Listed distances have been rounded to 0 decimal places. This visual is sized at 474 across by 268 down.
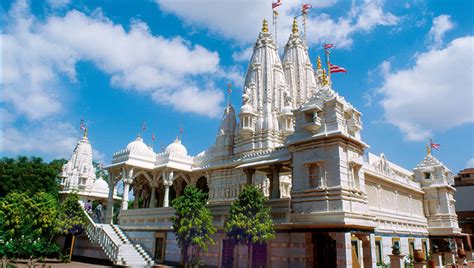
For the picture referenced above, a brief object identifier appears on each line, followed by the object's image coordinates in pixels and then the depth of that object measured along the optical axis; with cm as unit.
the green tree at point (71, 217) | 3083
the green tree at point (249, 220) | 1942
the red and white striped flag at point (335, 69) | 2692
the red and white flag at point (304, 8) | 5769
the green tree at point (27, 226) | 3075
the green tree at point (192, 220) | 2145
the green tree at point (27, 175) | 4684
